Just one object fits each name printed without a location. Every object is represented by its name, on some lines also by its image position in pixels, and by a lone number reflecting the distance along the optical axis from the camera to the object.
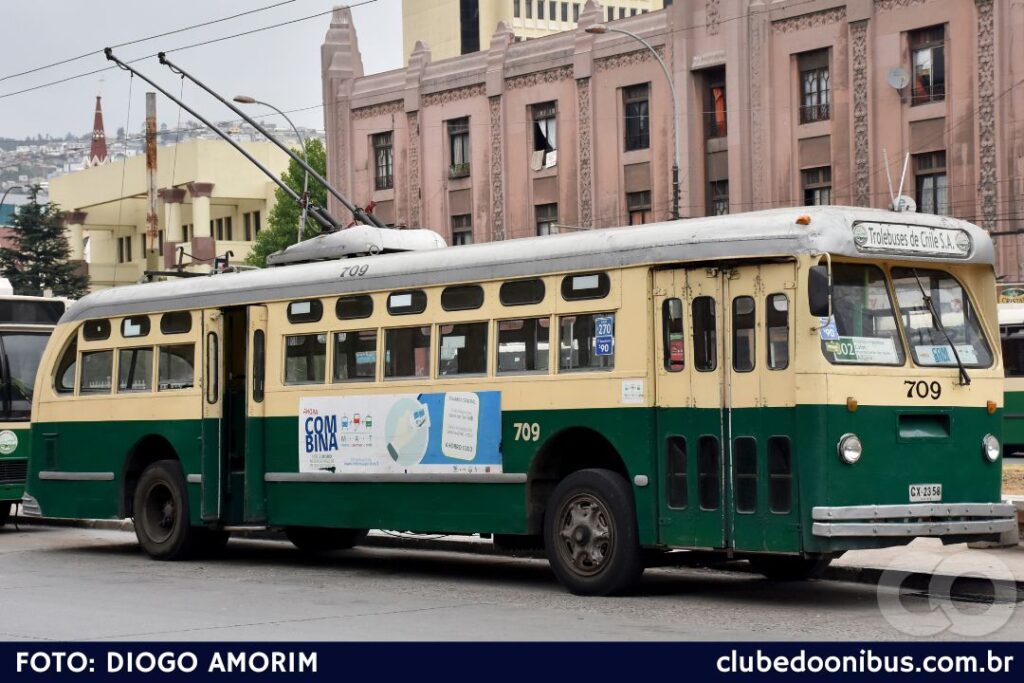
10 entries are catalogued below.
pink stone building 39.69
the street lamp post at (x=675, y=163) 33.38
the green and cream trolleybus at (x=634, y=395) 12.30
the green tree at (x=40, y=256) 76.81
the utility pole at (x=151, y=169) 35.09
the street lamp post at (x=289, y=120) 25.07
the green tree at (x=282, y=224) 71.88
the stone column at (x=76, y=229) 81.75
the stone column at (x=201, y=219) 72.62
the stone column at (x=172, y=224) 74.75
